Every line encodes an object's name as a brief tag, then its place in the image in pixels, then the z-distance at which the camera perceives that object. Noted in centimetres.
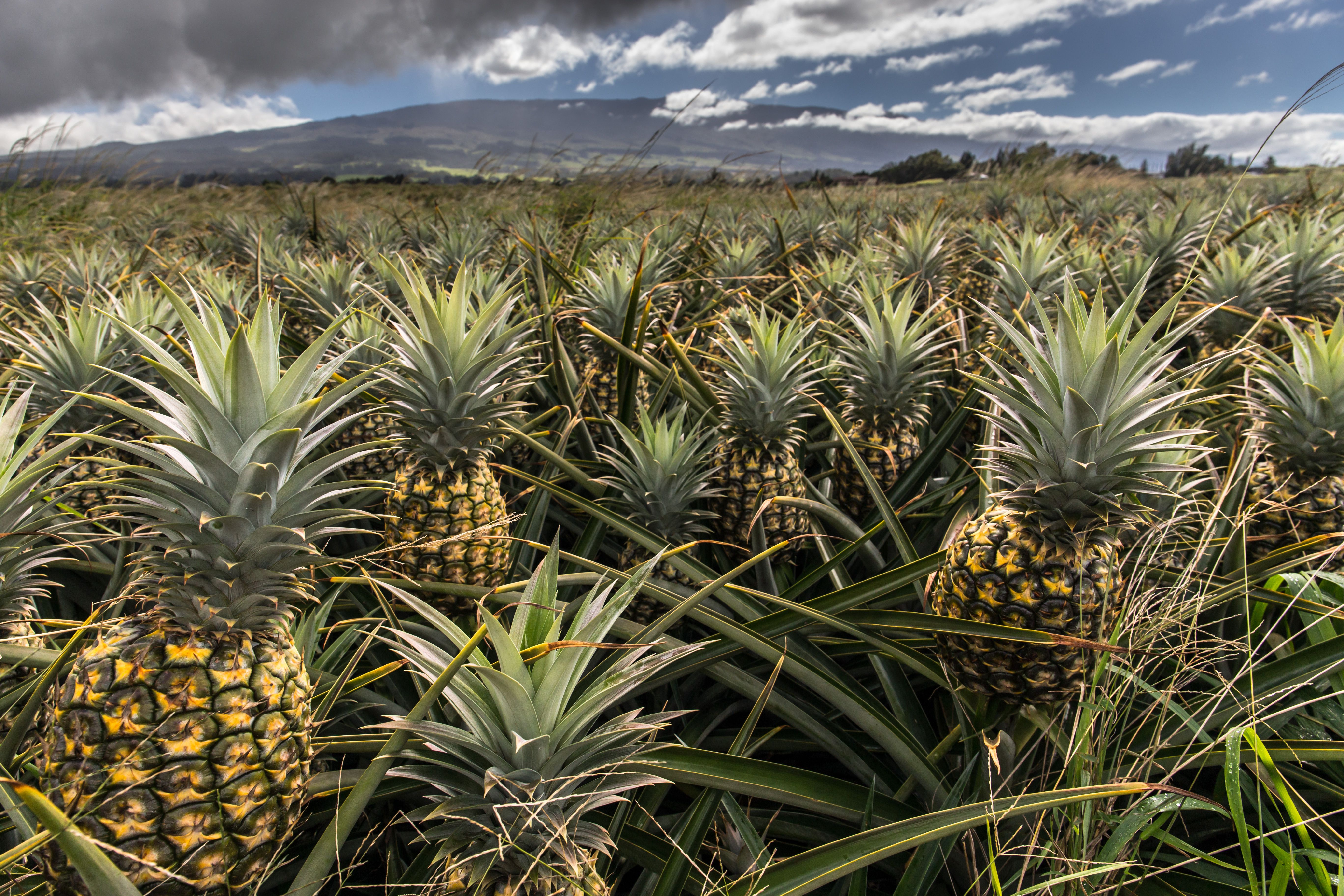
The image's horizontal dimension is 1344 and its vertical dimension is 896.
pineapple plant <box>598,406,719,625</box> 75
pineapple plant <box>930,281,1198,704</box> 57
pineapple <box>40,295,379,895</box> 47
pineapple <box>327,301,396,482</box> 88
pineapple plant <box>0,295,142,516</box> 74
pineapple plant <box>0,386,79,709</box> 50
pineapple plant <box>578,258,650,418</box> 104
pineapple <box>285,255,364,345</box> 103
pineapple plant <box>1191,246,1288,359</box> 107
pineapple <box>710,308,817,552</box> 81
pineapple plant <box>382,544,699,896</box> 45
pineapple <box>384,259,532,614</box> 69
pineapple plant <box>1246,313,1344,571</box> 70
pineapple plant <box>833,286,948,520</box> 87
